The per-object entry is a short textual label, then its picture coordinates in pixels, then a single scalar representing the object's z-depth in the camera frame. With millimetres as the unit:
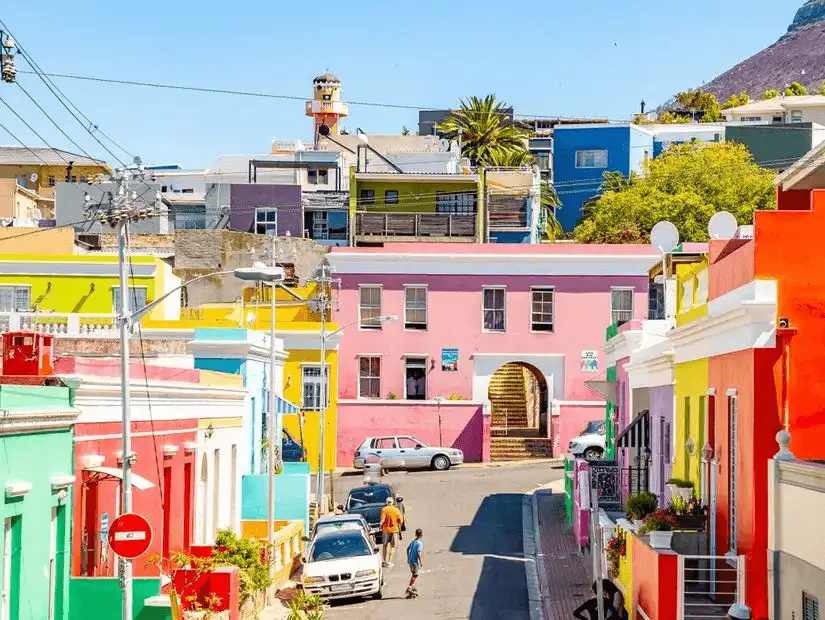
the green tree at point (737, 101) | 135750
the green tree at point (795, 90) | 139088
